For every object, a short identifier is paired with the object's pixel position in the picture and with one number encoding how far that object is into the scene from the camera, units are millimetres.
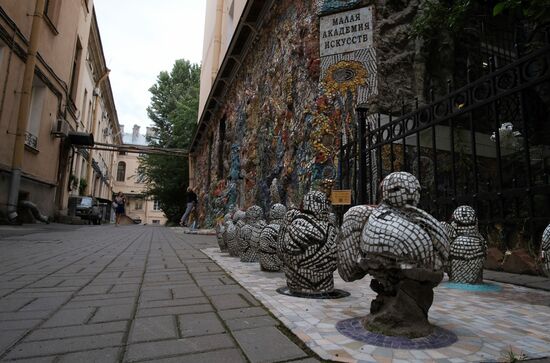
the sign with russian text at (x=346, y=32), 7594
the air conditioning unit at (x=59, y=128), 14180
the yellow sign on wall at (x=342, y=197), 5393
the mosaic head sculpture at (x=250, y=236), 5138
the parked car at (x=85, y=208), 19562
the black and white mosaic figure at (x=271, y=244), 4309
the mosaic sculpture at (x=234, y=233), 5977
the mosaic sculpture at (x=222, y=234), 6496
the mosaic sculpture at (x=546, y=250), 2553
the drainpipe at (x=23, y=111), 10344
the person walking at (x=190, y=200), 18031
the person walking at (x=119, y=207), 23859
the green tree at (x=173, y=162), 26922
